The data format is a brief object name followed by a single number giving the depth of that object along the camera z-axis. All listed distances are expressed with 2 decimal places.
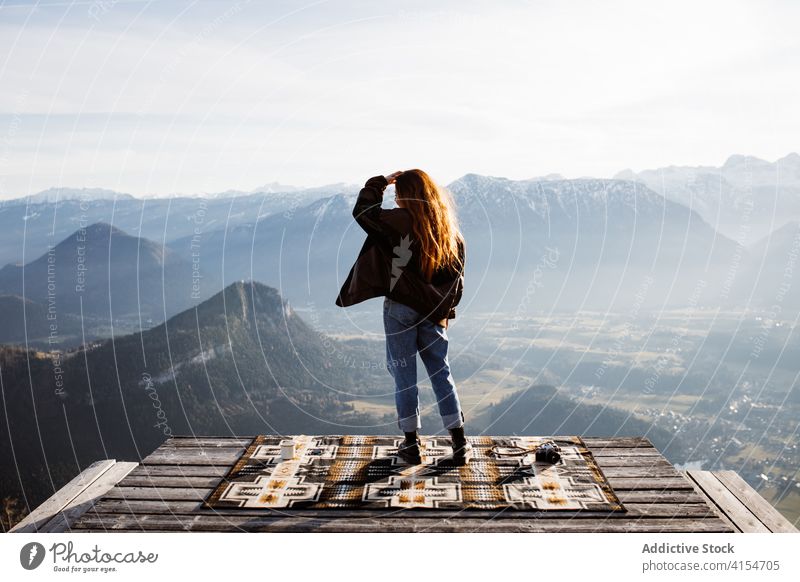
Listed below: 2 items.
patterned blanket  5.59
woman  5.82
